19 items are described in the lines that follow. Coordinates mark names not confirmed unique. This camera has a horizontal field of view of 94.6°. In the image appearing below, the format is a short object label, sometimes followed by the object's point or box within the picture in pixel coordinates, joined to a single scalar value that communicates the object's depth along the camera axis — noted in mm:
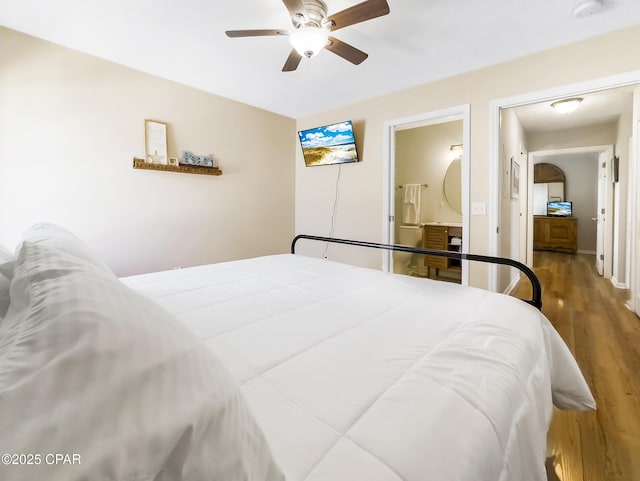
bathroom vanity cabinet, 4195
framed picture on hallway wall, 3586
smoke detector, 1767
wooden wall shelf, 2654
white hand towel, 4477
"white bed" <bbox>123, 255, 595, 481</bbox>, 559
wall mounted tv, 3439
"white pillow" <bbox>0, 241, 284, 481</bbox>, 293
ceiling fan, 1565
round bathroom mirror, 4562
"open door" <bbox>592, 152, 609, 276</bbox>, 4514
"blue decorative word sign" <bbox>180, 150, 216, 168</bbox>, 2962
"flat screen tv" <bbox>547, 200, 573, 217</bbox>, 6906
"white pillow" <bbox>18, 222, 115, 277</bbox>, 978
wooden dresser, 6738
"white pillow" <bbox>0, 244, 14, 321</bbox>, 668
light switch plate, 2660
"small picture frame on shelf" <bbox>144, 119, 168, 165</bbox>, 2719
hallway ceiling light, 3439
